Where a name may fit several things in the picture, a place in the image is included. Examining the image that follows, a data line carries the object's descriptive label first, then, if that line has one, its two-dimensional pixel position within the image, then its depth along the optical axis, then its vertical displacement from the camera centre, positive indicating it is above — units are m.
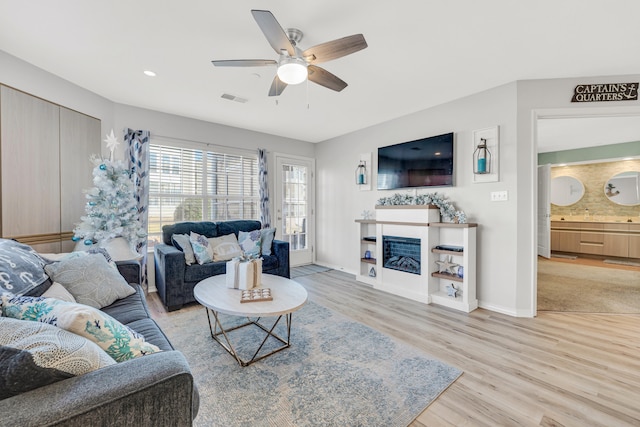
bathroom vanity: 5.68 -0.61
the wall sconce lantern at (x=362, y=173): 4.63 +0.65
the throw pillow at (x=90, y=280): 1.79 -0.47
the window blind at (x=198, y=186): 3.96 +0.40
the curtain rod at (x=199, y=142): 3.95 +1.09
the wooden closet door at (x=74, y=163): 3.06 +0.58
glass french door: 5.25 +0.11
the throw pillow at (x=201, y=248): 3.42 -0.47
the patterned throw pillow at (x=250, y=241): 3.90 -0.43
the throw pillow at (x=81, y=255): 2.06 -0.35
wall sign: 2.82 +1.24
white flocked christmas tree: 3.01 +0.05
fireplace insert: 3.64 -0.60
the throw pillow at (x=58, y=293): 1.57 -0.47
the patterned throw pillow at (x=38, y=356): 0.71 -0.41
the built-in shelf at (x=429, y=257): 3.17 -0.58
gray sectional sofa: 0.68 -0.51
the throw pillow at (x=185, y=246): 3.40 -0.44
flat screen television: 3.56 +0.68
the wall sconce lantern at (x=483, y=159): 3.15 +0.60
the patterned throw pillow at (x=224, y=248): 3.65 -0.49
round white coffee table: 1.95 -0.69
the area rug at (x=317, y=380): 1.58 -1.17
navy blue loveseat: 3.13 -0.68
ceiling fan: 1.71 +1.12
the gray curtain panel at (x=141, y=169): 3.67 +0.58
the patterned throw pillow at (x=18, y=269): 1.38 -0.32
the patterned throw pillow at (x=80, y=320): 0.94 -0.38
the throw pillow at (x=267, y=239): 4.02 -0.42
